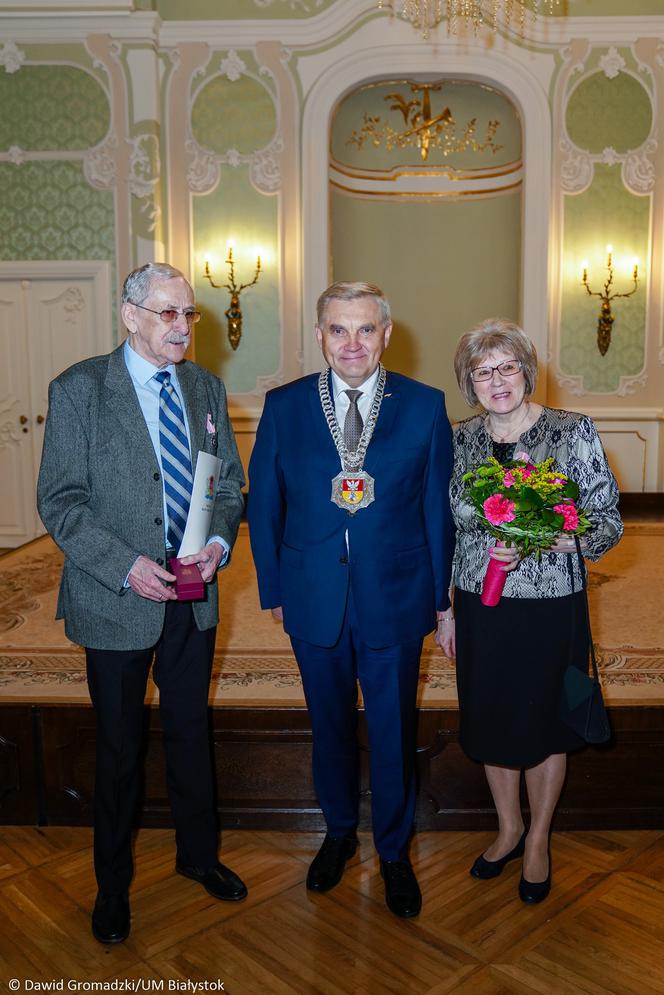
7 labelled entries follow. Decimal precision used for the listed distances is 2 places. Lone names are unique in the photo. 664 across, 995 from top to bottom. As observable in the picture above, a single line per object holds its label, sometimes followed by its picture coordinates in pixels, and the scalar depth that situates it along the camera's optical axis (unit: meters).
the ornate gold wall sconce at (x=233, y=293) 7.02
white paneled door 6.97
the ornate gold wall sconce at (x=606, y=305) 7.00
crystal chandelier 6.62
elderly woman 2.26
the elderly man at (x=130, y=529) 2.13
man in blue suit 2.29
